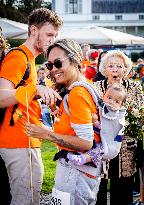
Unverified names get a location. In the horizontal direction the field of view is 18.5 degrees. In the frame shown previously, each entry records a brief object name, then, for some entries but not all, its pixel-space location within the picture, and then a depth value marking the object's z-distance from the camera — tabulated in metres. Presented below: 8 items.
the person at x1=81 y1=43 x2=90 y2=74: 11.82
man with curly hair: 3.20
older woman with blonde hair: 4.42
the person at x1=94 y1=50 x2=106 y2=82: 7.70
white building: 78.50
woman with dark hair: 2.70
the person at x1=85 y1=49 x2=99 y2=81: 10.03
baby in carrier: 2.81
